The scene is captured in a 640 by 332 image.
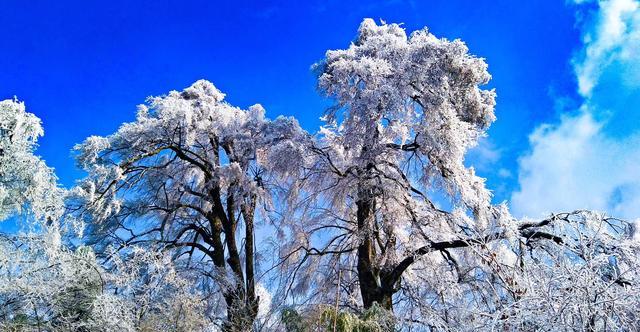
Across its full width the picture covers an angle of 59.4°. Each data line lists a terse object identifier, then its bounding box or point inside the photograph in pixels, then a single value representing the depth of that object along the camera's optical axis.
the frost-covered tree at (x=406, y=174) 11.03
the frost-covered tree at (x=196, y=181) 12.10
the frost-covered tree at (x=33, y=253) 7.51
